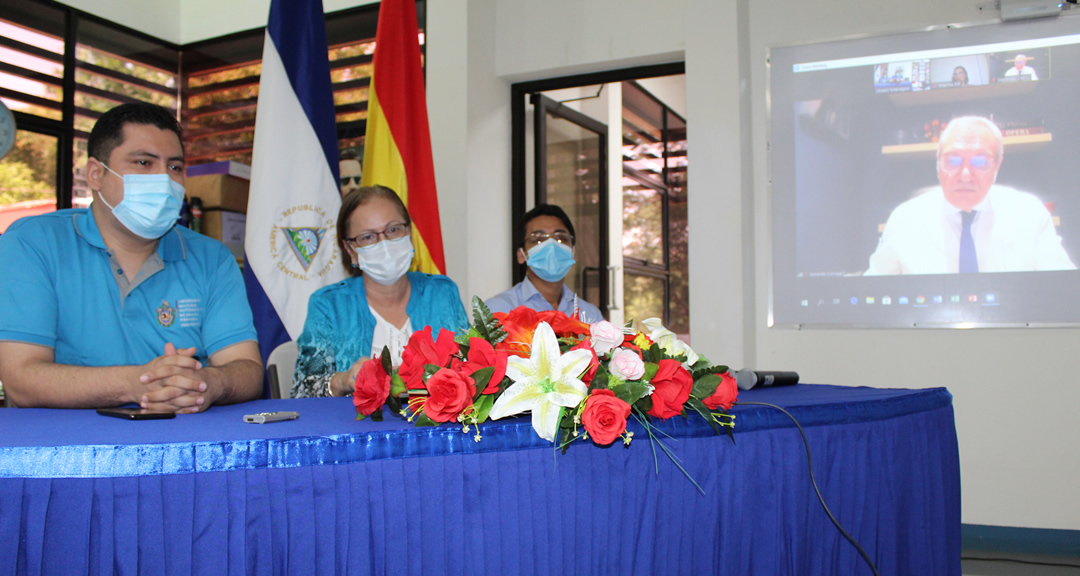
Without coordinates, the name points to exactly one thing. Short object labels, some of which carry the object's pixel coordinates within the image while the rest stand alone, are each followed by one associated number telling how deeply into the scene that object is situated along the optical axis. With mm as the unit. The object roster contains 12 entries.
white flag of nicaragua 2842
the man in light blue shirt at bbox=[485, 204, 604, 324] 2648
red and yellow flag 3156
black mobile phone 1084
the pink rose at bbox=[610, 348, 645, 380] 1009
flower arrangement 951
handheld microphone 1573
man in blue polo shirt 1386
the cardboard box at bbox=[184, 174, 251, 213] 3877
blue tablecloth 828
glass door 4453
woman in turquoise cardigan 1924
